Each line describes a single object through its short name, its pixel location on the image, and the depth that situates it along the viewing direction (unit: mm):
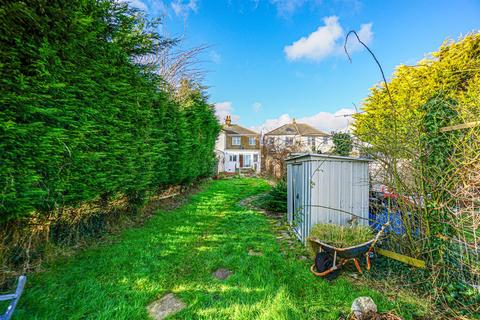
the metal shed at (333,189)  4043
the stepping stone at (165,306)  2335
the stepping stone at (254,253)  3947
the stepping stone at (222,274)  3157
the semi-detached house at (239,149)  27750
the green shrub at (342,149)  4793
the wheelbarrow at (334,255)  2947
